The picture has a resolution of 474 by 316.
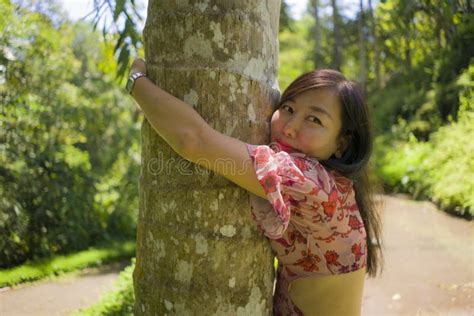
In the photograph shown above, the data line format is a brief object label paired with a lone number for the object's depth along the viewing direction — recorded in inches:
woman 55.5
